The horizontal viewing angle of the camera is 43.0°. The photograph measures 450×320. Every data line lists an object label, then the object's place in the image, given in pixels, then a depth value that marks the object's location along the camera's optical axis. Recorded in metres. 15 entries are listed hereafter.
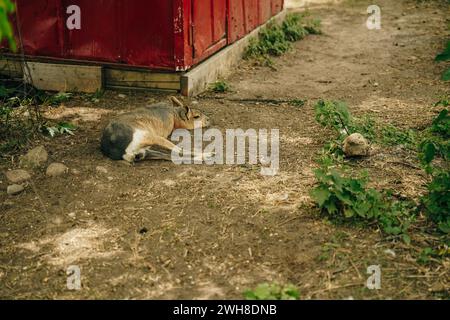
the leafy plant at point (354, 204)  4.80
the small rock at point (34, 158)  6.18
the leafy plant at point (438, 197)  4.77
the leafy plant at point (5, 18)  3.34
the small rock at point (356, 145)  6.20
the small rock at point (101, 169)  6.04
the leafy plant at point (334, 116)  6.70
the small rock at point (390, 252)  4.41
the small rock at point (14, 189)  5.67
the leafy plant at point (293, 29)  12.03
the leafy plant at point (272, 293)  3.93
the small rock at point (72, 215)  5.24
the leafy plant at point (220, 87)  8.80
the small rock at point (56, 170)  6.00
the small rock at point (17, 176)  5.86
